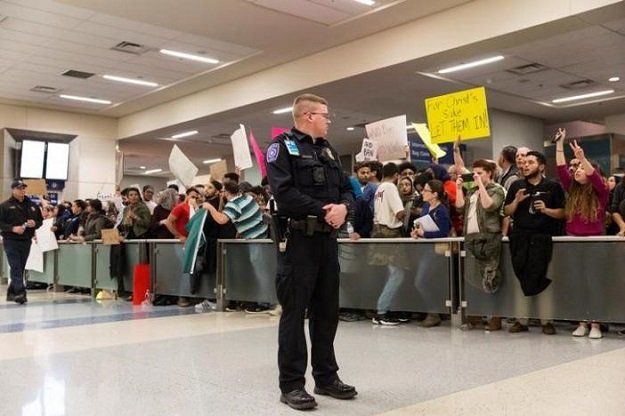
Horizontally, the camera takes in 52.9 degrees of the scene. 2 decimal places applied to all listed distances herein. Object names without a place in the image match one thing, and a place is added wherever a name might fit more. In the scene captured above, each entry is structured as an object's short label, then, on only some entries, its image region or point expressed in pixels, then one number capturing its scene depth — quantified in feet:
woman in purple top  17.34
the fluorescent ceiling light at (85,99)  47.62
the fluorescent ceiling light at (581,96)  43.17
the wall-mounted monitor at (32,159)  50.34
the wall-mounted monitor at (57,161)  51.72
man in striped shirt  23.76
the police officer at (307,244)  10.71
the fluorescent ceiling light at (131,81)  41.98
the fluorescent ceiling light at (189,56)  36.47
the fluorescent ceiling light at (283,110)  45.80
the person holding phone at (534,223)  17.53
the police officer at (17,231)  28.60
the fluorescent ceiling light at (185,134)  54.91
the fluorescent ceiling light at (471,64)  34.43
